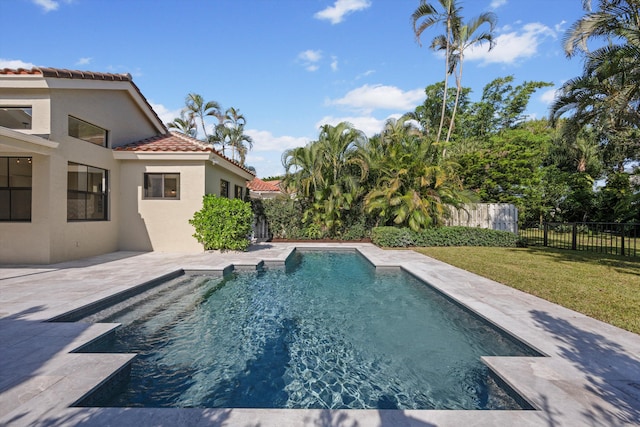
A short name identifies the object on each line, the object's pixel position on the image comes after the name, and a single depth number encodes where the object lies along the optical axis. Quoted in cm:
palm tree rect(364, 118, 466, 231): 1397
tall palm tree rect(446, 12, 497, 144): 1919
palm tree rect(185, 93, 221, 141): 3381
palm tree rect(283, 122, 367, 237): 1516
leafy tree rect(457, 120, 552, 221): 1881
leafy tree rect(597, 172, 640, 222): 1924
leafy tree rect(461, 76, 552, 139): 3011
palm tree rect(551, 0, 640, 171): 962
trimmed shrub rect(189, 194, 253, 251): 1136
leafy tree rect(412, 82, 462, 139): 3169
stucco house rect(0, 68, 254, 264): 861
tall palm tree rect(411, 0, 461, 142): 1895
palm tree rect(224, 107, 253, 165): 3597
